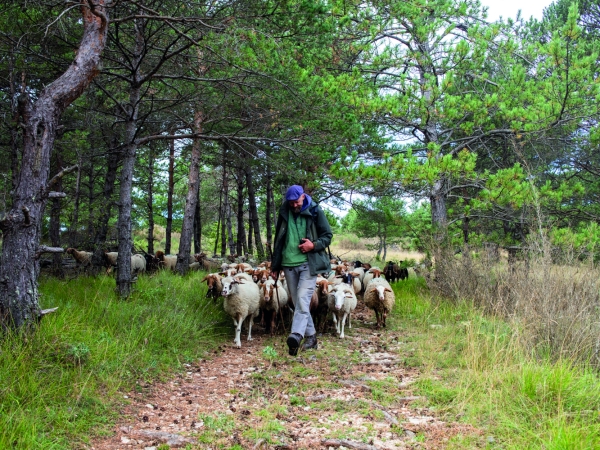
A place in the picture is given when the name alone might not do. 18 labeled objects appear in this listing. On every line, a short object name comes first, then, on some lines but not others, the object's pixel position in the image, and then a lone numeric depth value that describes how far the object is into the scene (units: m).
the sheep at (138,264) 14.53
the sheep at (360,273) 12.70
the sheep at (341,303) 8.16
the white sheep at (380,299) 8.95
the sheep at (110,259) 13.81
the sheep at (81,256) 12.96
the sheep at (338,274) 10.17
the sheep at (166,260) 15.62
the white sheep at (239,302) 7.80
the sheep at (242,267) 10.91
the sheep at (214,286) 9.02
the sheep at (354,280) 10.37
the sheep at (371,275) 11.57
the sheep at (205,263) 15.23
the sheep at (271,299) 8.12
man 6.44
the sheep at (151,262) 15.57
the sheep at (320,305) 8.57
